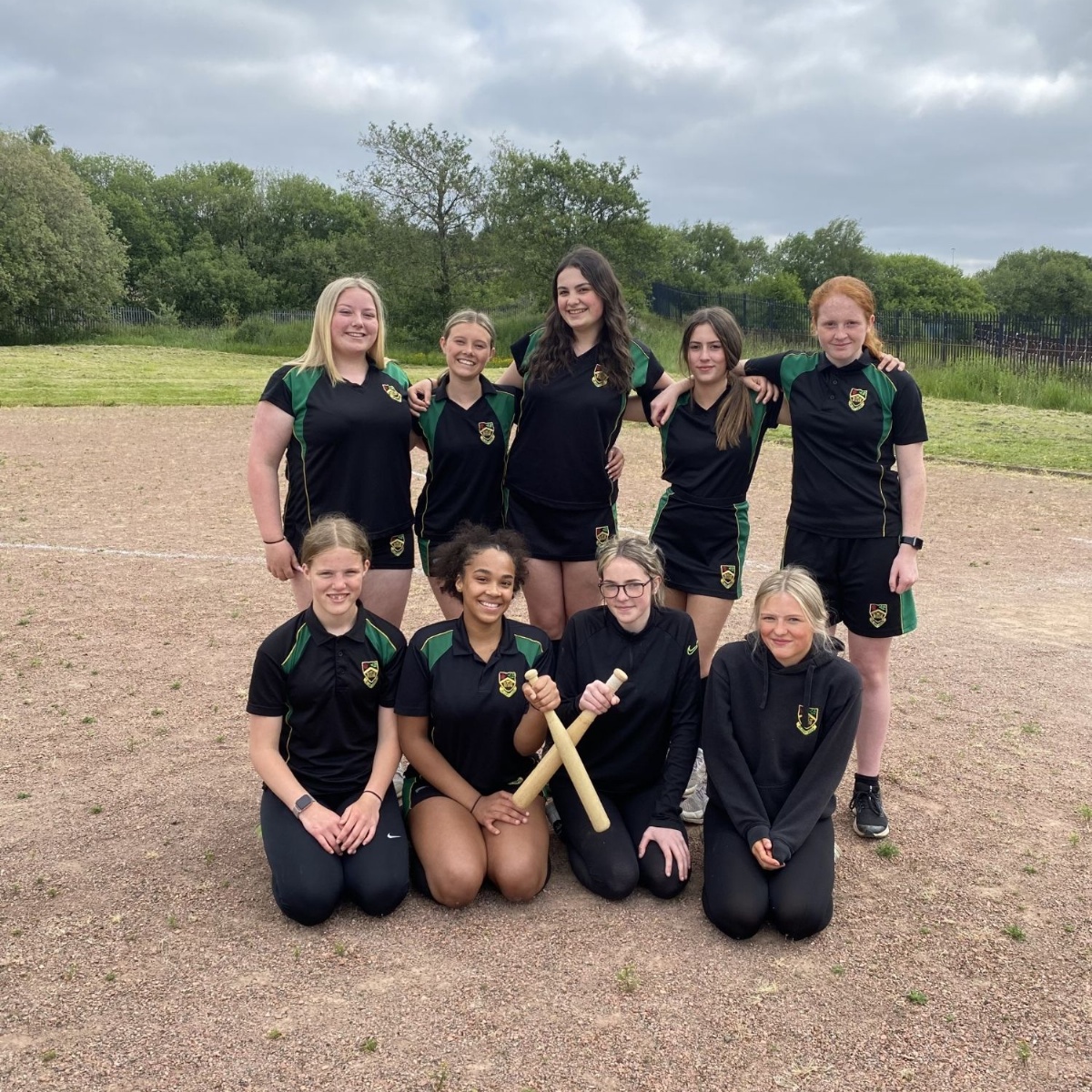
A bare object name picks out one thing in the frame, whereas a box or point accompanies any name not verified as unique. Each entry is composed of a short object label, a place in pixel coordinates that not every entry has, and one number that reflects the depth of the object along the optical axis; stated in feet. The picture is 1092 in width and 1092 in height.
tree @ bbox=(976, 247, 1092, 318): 213.66
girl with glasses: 12.51
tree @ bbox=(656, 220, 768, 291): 237.45
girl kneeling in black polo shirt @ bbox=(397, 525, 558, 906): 12.19
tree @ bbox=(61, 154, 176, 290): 218.79
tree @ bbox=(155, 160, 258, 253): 226.58
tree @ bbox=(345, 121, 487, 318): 125.39
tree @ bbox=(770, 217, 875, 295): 206.28
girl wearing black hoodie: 11.72
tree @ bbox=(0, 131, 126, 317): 137.08
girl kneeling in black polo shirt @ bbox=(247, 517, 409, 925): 11.85
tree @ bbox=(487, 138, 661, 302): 120.16
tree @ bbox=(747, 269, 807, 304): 166.79
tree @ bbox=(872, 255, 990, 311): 230.68
